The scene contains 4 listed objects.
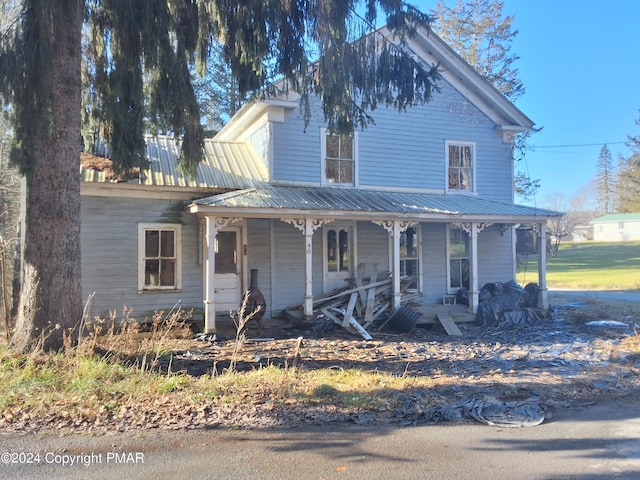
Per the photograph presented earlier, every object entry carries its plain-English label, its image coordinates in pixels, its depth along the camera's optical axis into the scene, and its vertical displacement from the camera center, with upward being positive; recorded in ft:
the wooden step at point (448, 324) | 38.65 -5.64
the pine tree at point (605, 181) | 277.85 +40.69
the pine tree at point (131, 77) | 21.65 +9.42
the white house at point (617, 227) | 240.32 +12.84
